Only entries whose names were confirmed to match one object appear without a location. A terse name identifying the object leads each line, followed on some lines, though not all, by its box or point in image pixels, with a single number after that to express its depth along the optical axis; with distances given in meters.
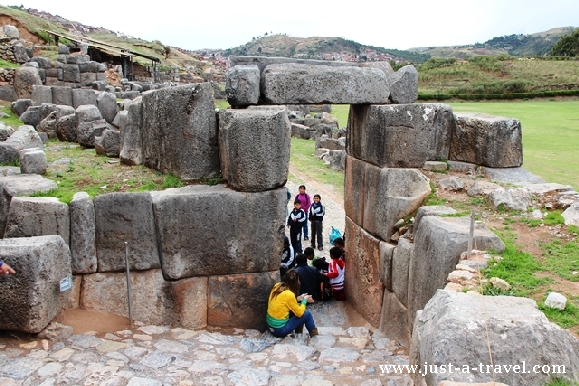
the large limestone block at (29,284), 4.84
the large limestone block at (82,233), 5.73
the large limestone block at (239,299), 6.52
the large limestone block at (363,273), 7.75
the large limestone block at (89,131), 9.10
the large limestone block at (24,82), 18.61
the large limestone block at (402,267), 6.52
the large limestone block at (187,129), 6.45
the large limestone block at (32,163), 6.90
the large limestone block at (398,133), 7.36
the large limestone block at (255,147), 6.05
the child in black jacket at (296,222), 10.25
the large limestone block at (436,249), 5.09
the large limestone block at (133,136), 7.48
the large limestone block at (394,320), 6.52
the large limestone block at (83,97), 16.73
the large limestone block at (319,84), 6.96
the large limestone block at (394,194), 7.24
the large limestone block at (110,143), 8.28
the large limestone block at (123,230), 5.89
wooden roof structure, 34.14
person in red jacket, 8.89
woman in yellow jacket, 6.38
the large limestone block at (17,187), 5.79
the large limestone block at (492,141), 8.04
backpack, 10.94
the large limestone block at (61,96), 16.72
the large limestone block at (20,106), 14.82
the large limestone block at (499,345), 3.11
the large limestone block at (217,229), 6.10
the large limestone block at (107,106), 12.66
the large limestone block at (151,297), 6.01
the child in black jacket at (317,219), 10.75
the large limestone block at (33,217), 5.56
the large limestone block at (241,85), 6.79
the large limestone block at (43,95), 16.67
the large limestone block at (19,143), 7.46
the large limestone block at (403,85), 7.65
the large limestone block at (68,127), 10.27
